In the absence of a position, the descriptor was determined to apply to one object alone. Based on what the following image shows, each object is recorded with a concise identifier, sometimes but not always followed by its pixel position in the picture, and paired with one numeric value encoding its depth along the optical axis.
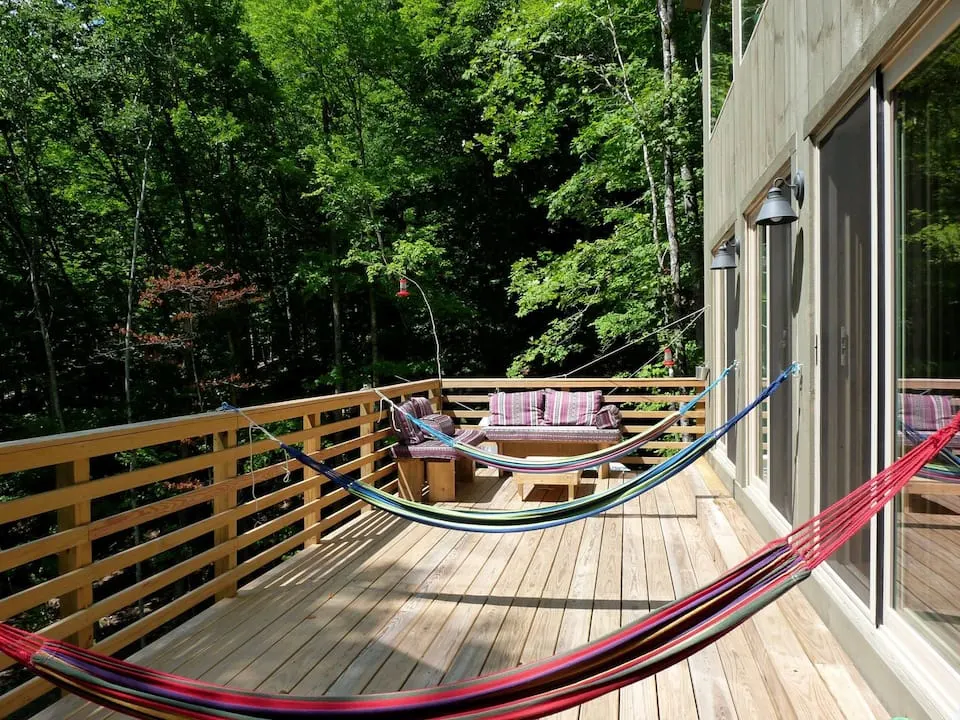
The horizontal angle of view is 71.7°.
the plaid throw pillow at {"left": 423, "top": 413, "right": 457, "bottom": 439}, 5.29
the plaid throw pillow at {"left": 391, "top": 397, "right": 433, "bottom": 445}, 4.96
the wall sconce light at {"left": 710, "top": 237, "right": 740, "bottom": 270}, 4.86
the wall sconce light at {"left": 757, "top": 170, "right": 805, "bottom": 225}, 2.85
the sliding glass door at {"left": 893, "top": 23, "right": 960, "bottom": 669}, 1.61
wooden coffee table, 4.95
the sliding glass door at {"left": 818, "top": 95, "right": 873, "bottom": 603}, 2.21
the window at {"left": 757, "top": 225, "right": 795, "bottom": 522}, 3.36
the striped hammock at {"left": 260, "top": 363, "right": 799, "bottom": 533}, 2.87
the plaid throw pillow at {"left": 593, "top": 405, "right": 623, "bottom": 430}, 5.68
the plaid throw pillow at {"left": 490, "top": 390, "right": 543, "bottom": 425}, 5.95
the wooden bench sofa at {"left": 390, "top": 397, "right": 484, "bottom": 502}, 4.97
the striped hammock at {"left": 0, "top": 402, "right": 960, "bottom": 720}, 1.30
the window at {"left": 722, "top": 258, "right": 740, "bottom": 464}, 5.04
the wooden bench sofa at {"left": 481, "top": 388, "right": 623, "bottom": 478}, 5.62
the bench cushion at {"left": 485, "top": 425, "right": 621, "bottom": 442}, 5.56
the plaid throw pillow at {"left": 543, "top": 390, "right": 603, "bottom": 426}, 5.82
